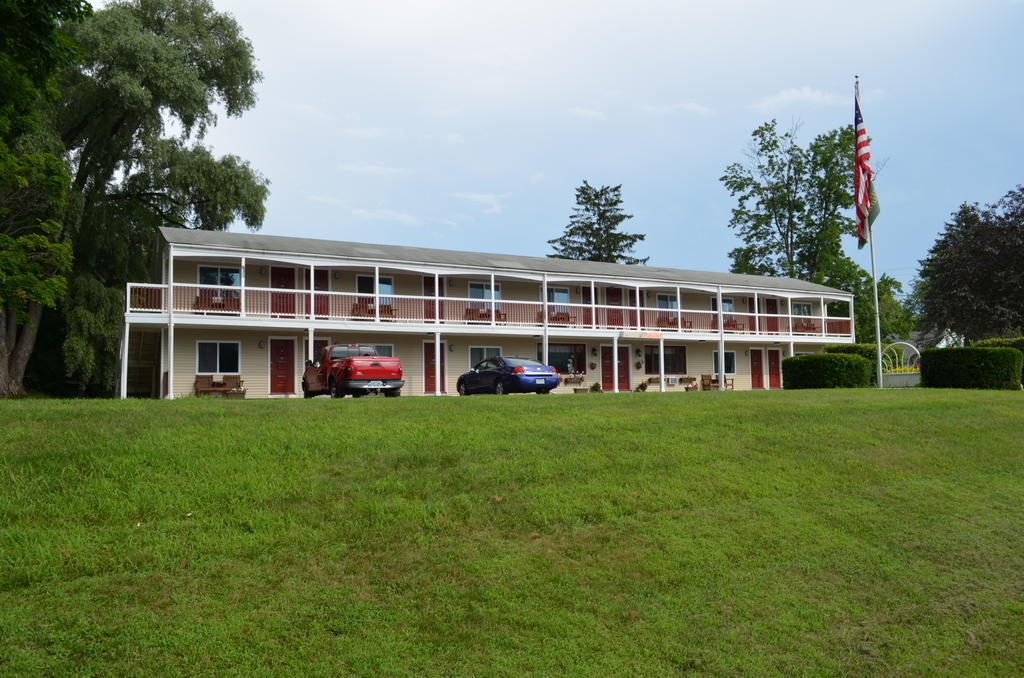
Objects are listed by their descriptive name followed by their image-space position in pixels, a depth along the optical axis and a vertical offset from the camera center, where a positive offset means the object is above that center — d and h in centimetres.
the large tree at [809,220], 5188 +1154
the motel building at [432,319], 2511 +257
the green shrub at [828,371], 2252 +31
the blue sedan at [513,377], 2131 +27
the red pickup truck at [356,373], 1906 +40
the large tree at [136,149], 2895 +1019
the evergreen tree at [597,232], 6412 +1300
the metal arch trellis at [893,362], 3428 +90
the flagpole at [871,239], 2297 +432
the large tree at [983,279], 4553 +616
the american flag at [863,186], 2223 +577
